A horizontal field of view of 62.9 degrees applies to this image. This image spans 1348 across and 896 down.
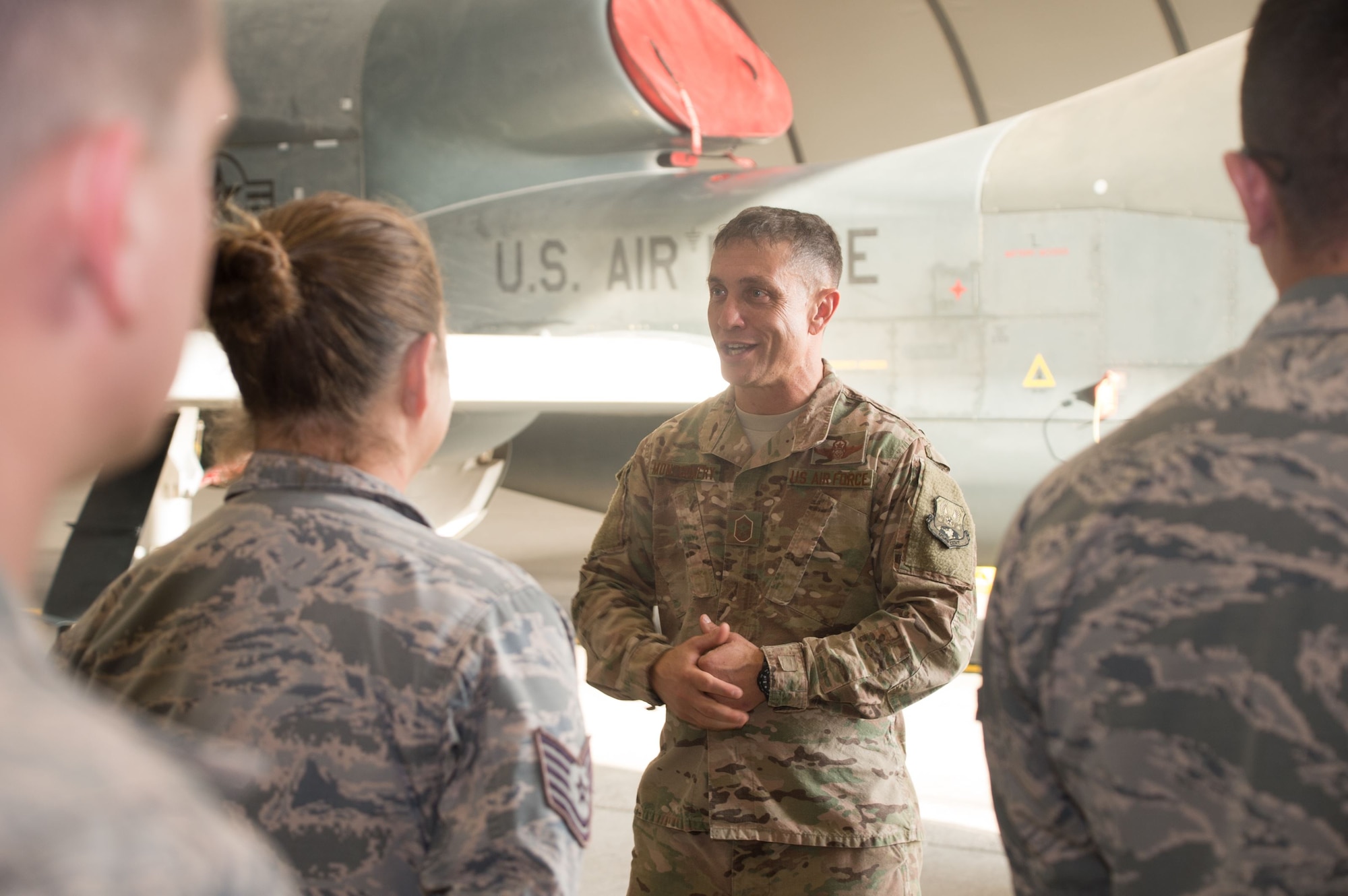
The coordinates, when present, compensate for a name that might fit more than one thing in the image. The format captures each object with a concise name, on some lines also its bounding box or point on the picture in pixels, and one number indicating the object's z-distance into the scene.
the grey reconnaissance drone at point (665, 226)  4.42
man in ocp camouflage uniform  1.87
